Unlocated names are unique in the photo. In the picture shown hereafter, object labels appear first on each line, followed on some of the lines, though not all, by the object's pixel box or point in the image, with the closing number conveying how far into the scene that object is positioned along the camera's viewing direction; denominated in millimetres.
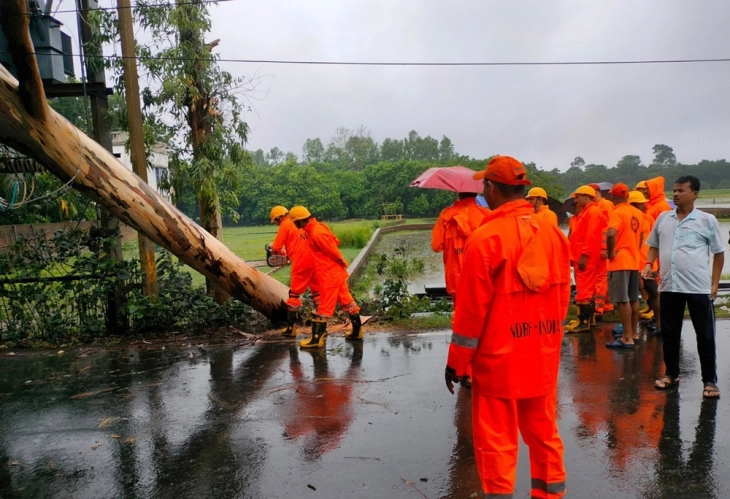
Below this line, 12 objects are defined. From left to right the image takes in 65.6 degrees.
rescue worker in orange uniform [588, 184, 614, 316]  6939
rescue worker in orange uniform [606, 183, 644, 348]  6180
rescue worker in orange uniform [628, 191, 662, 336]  6785
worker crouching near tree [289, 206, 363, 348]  6648
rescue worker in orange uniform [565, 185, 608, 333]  6762
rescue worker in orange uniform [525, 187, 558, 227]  6773
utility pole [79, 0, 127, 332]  7348
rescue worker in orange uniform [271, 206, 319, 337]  6812
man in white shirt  4488
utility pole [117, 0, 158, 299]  7117
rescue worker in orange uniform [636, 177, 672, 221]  7406
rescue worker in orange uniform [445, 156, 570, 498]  2697
